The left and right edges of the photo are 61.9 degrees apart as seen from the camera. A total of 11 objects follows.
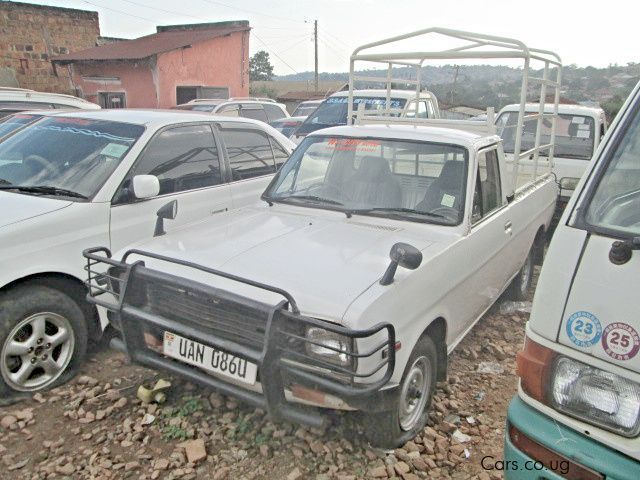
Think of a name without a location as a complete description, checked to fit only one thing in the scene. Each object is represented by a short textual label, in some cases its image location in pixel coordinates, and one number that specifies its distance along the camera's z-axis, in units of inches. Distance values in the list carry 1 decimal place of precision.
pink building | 726.5
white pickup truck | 99.0
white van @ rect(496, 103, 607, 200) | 296.0
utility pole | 1515.7
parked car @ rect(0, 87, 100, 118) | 283.1
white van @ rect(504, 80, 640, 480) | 68.1
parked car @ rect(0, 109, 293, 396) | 130.1
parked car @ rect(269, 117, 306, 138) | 469.7
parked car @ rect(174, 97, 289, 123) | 475.5
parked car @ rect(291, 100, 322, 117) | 641.6
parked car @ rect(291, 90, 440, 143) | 404.0
